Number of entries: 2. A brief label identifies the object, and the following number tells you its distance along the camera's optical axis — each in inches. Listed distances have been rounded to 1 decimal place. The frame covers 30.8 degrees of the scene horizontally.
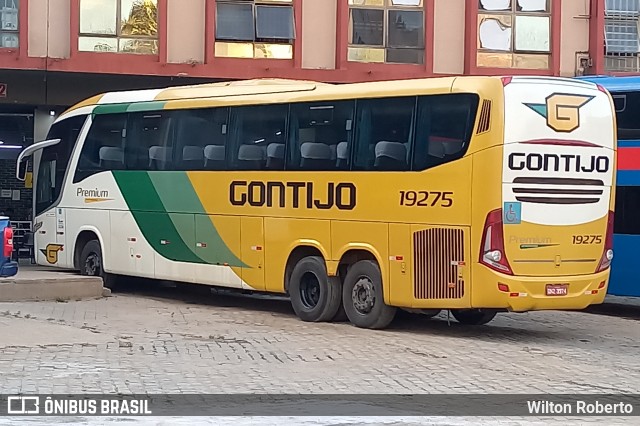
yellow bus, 576.1
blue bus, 725.9
